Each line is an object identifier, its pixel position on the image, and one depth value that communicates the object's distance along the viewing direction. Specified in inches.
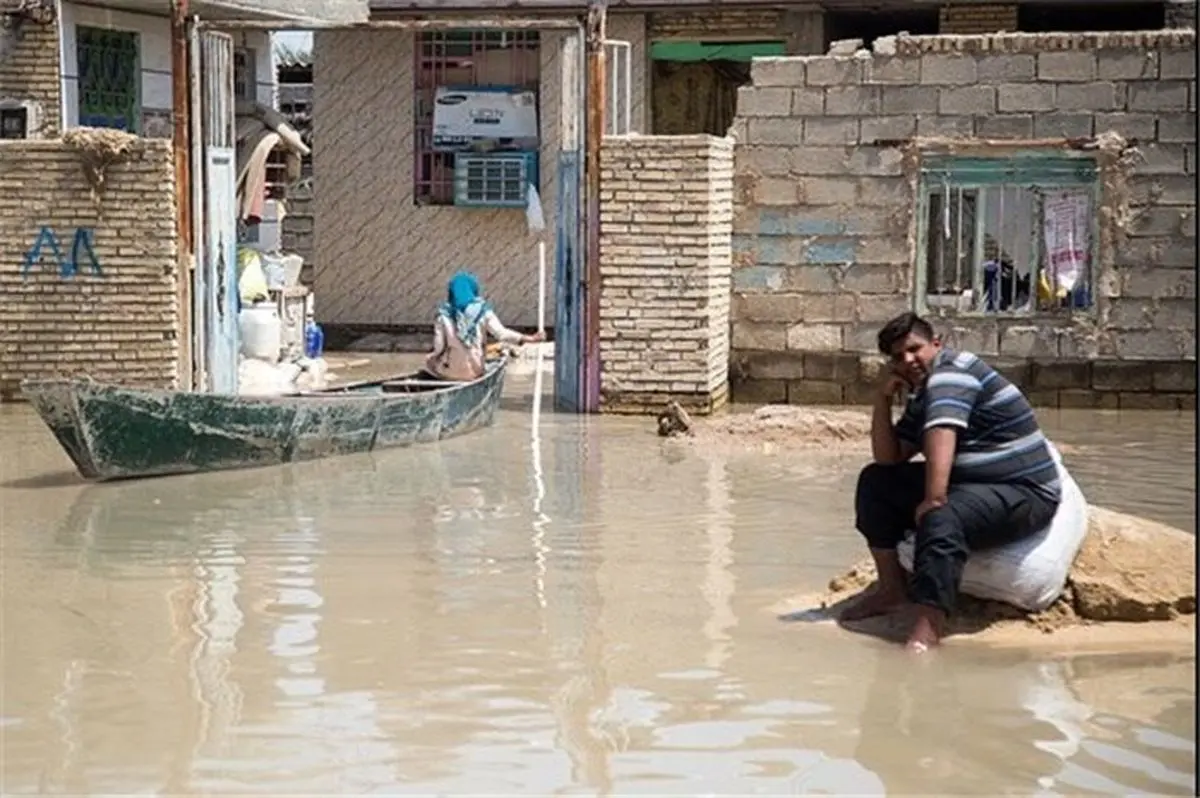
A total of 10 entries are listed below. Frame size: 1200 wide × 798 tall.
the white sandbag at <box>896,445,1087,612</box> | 318.0
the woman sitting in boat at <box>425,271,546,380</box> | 595.5
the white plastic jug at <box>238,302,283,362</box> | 741.9
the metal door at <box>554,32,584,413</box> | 636.7
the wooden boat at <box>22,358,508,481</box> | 473.1
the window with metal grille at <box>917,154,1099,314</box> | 654.5
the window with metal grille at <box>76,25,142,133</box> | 756.0
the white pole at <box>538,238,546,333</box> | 634.2
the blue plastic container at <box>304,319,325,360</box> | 823.1
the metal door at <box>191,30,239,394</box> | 628.4
